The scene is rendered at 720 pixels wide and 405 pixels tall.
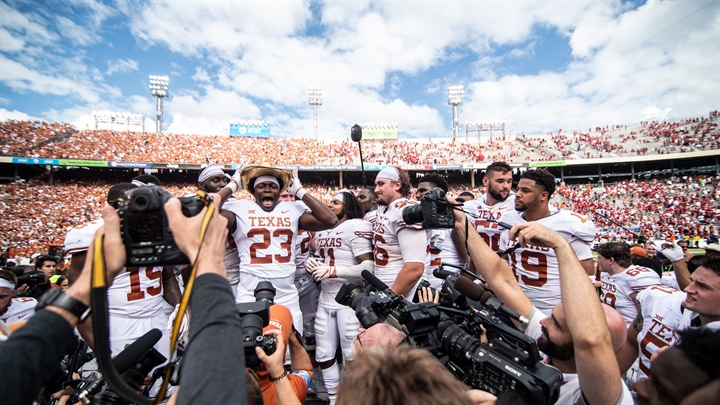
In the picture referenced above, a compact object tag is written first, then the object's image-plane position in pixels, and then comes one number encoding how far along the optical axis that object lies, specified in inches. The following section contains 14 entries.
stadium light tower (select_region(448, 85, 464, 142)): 1846.7
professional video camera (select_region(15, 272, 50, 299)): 168.2
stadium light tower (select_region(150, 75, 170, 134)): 1631.4
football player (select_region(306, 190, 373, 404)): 139.9
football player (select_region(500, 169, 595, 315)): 131.4
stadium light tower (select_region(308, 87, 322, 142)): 1752.0
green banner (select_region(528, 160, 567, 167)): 1282.0
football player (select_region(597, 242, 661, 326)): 166.6
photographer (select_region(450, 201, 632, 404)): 60.1
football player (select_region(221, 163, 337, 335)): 133.0
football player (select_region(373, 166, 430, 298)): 116.9
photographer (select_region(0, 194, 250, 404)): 34.8
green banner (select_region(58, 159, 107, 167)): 1023.7
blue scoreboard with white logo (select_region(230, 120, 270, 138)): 1537.9
